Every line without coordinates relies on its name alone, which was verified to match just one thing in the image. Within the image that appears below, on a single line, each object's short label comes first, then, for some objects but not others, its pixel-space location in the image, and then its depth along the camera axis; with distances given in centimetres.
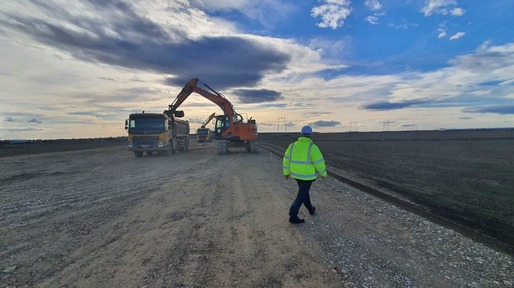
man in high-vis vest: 624
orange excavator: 2378
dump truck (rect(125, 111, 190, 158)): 2147
